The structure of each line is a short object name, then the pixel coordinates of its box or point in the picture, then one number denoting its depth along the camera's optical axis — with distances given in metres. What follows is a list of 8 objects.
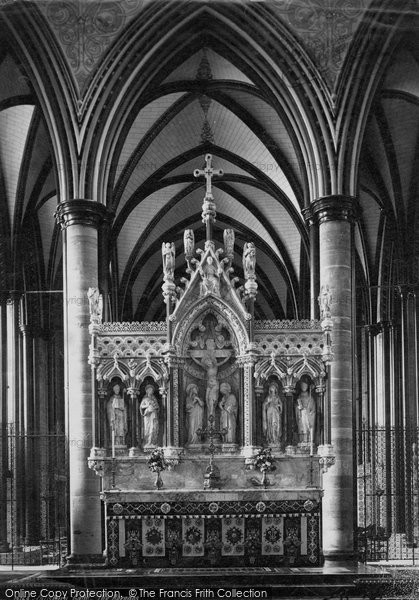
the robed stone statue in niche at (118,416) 14.60
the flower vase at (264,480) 14.36
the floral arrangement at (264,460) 14.23
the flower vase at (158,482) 14.30
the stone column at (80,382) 15.91
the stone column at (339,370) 15.85
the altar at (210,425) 14.27
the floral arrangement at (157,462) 14.25
